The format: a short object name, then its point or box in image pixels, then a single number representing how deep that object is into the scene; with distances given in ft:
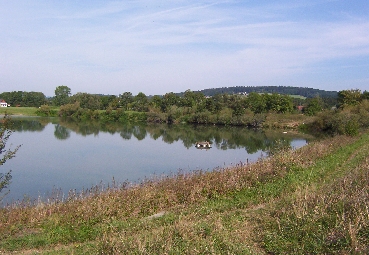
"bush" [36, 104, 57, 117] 215.26
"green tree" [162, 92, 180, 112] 216.47
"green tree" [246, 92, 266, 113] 187.11
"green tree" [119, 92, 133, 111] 240.53
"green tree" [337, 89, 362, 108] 148.50
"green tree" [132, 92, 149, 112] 223.04
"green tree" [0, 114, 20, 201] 24.73
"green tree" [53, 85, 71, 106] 279.06
